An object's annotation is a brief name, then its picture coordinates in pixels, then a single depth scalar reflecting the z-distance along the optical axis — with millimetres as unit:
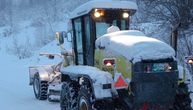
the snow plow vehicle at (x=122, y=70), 8367
